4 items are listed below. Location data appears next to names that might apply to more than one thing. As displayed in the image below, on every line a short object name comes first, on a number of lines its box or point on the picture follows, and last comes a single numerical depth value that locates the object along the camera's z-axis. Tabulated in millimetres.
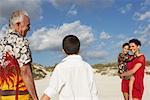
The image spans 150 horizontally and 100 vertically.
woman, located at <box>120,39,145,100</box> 3264
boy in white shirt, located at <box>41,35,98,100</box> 2015
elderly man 2206
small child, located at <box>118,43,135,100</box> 3500
